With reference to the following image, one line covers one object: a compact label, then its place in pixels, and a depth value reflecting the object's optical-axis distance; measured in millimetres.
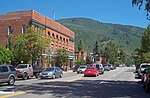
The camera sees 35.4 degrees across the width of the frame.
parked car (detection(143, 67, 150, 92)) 14734
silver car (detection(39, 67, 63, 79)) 26795
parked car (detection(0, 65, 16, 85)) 18126
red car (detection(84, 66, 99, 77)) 31920
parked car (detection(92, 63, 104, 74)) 38989
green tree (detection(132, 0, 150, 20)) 16510
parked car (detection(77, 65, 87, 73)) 42569
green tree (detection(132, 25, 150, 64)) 62501
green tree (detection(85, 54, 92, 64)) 76478
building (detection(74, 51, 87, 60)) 83948
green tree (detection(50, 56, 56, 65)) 46449
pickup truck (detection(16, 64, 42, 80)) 26754
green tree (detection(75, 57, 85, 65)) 66219
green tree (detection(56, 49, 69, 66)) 51843
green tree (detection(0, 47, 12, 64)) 33848
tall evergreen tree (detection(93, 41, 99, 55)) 116862
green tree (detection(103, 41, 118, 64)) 114349
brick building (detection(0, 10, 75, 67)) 44345
